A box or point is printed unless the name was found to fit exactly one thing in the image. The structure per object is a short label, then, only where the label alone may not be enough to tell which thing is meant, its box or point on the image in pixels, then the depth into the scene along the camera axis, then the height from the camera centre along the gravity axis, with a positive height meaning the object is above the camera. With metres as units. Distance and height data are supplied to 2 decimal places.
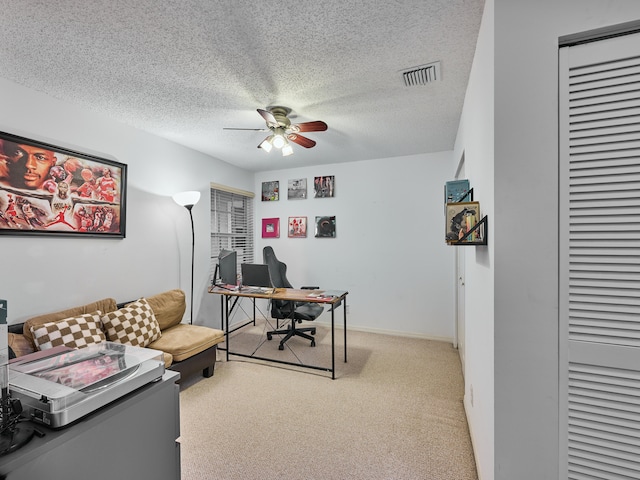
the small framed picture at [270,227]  4.81 +0.20
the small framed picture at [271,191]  4.80 +0.83
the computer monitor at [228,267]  3.59 -0.37
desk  2.86 -0.63
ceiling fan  2.41 +0.98
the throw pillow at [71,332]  1.99 -0.70
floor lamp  3.20 +0.47
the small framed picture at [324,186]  4.42 +0.84
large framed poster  2.07 +0.41
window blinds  4.16 +0.28
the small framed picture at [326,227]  4.43 +0.19
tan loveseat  2.02 -0.79
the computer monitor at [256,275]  3.24 -0.42
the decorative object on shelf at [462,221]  1.45 +0.10
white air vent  1.95 +1.19
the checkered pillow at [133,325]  2.39 -0.77
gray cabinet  0.64 -0.55
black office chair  3.53 -0.92
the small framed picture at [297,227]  4.63 +0.20
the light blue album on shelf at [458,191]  1.99 +0.35
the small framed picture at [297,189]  4.61 +0.83
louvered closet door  1.04 -0.08
